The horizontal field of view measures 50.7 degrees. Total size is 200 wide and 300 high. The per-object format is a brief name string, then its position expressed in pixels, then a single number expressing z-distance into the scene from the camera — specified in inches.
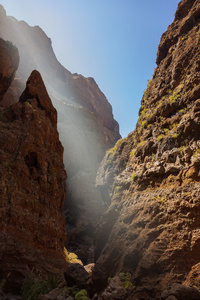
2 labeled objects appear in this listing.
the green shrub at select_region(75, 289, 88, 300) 309.0
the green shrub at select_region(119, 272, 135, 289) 280.7
